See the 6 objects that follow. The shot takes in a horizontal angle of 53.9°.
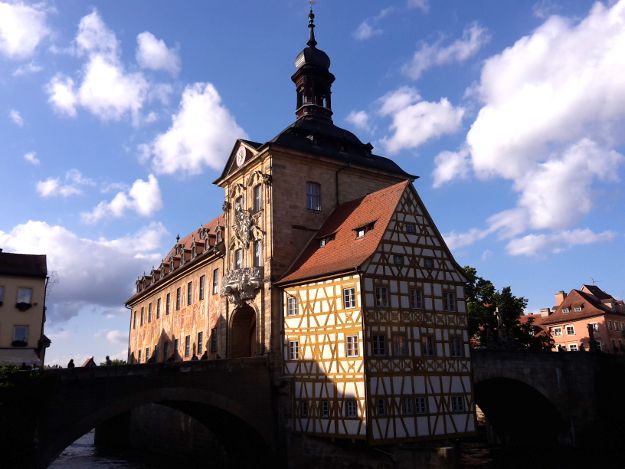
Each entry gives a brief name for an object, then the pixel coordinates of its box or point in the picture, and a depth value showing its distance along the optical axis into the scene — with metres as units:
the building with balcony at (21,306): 33.31
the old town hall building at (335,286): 23.23
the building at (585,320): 59.38
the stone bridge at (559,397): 33.81
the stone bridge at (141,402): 20.06
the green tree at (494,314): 42.38
